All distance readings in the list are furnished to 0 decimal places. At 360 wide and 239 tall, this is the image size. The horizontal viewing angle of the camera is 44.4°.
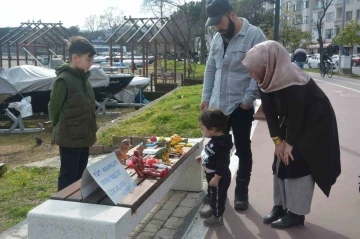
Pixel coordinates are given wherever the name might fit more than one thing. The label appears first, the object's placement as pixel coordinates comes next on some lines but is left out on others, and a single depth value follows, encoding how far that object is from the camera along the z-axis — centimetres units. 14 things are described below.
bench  256
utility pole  855
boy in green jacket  404
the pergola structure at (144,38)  2022
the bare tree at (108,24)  6372
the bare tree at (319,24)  3606
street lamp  2867
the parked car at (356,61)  4329
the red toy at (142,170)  337
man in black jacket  1744
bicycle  2300
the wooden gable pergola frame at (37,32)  2380
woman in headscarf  318
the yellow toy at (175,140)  442
